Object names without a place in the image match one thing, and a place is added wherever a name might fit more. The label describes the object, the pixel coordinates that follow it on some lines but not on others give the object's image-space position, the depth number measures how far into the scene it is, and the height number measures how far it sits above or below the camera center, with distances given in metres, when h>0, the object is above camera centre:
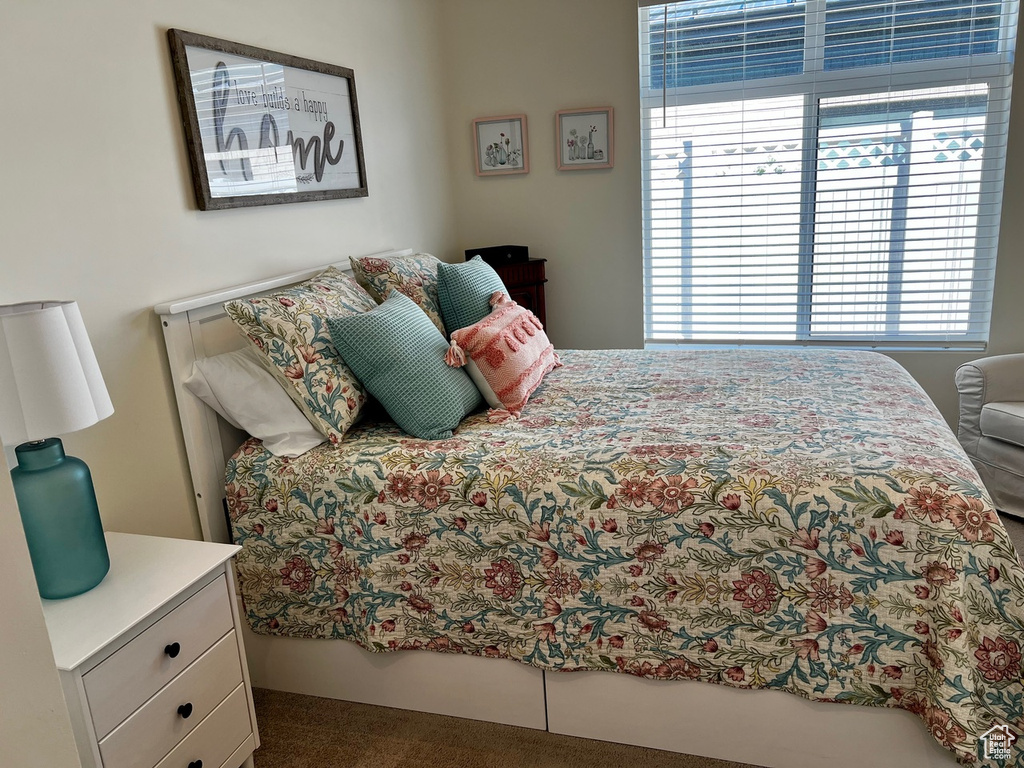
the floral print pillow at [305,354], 2.01 -0.37
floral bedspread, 1.53 -0.79
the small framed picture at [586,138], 3.63 +0.27
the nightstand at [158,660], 1.38 -0.84
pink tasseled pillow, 2.27 -0.47
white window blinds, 3.28 +0.06
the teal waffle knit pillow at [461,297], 2.63 -0.32
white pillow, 2.04 -0.50
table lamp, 1.37 -0.36
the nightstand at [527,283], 3.60 -0.40
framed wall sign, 2.14 +0.29
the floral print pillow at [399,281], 2.58 -0.25
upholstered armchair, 2.80 -0.94
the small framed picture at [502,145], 3.76 +0.27
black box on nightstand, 3.72 -0.26
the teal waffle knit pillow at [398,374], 2.08 -0.45
